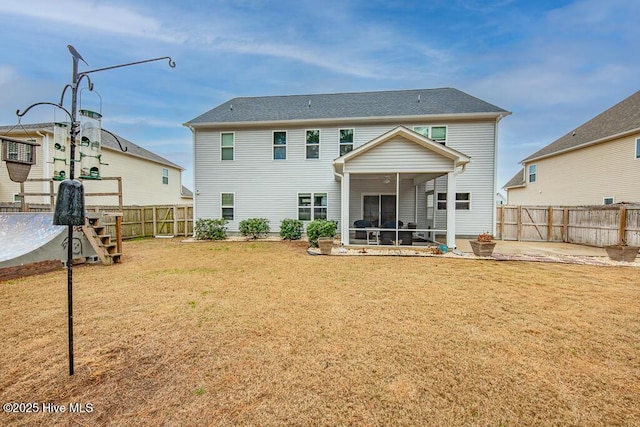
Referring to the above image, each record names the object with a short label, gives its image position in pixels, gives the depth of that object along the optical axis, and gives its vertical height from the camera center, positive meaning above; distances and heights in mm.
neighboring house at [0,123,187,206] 13625 +2206
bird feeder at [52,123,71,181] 3229 +739
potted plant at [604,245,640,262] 7917 -1304
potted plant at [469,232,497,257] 8609 -1197
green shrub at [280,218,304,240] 12688 -973
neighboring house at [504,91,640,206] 12531 +2579
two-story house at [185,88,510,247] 12617 +2384
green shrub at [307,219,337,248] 10449 -846
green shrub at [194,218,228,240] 13172 -1023
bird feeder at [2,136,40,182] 5312 +1059
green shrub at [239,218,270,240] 12922 -908
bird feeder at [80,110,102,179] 3387 +843
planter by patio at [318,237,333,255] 9141 -1249
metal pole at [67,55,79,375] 2500 +639
